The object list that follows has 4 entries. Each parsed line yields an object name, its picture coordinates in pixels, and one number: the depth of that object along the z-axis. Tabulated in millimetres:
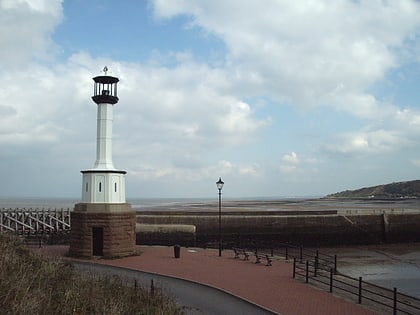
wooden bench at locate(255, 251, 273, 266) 18206
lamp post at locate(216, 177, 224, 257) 22844
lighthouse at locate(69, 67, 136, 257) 20078
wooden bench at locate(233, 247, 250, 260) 19831
